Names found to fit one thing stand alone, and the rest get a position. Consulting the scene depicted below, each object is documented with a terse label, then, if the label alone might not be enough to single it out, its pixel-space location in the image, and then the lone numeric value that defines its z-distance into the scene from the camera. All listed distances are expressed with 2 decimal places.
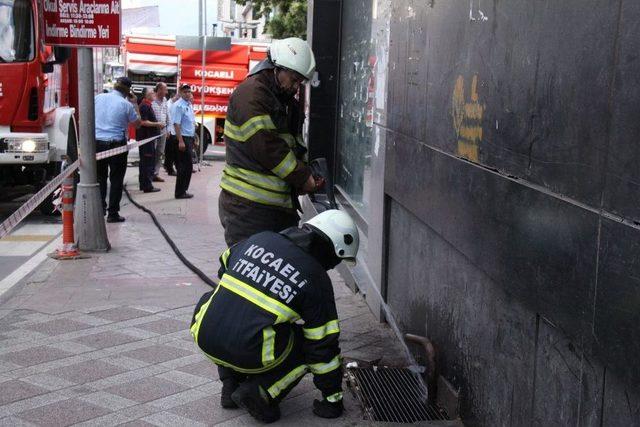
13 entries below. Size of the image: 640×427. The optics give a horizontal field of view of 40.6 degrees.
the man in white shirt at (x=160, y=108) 16.39
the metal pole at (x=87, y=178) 9.02
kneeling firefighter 4.13
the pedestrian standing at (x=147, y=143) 14.95
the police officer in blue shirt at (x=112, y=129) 11.72
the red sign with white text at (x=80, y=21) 9.03
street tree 20.47
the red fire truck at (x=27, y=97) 11.10
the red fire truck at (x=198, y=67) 22.69
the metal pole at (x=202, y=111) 19.19
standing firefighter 4.97
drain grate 4.54
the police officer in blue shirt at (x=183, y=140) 13.67
